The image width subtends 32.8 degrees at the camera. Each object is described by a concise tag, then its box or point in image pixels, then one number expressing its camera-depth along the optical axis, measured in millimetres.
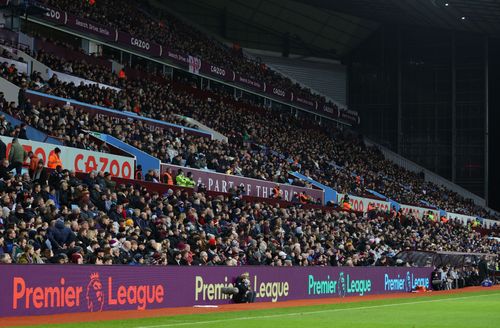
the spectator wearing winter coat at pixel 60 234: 20953
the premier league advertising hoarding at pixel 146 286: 18188
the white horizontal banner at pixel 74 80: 41781
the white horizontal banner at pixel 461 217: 65862
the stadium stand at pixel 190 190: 22625
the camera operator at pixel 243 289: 25719
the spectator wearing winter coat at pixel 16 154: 25266
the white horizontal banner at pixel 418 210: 59378
